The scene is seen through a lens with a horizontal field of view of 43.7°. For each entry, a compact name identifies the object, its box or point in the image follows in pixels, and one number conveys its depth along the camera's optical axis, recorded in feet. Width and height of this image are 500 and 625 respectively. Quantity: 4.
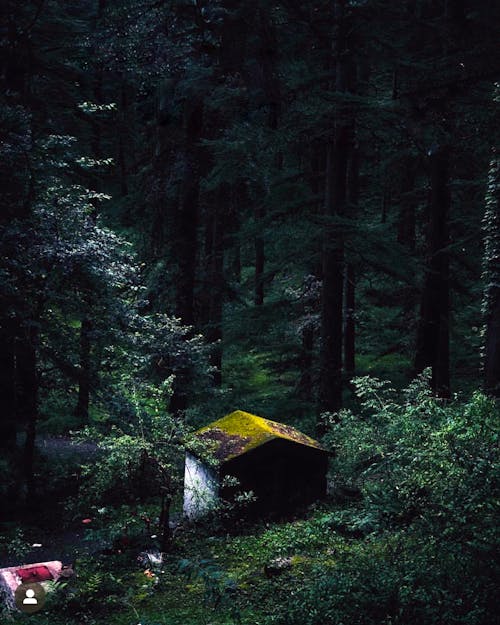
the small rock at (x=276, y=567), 27.20
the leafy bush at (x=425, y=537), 19.81
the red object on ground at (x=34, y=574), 27.35
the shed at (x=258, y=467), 34.60
